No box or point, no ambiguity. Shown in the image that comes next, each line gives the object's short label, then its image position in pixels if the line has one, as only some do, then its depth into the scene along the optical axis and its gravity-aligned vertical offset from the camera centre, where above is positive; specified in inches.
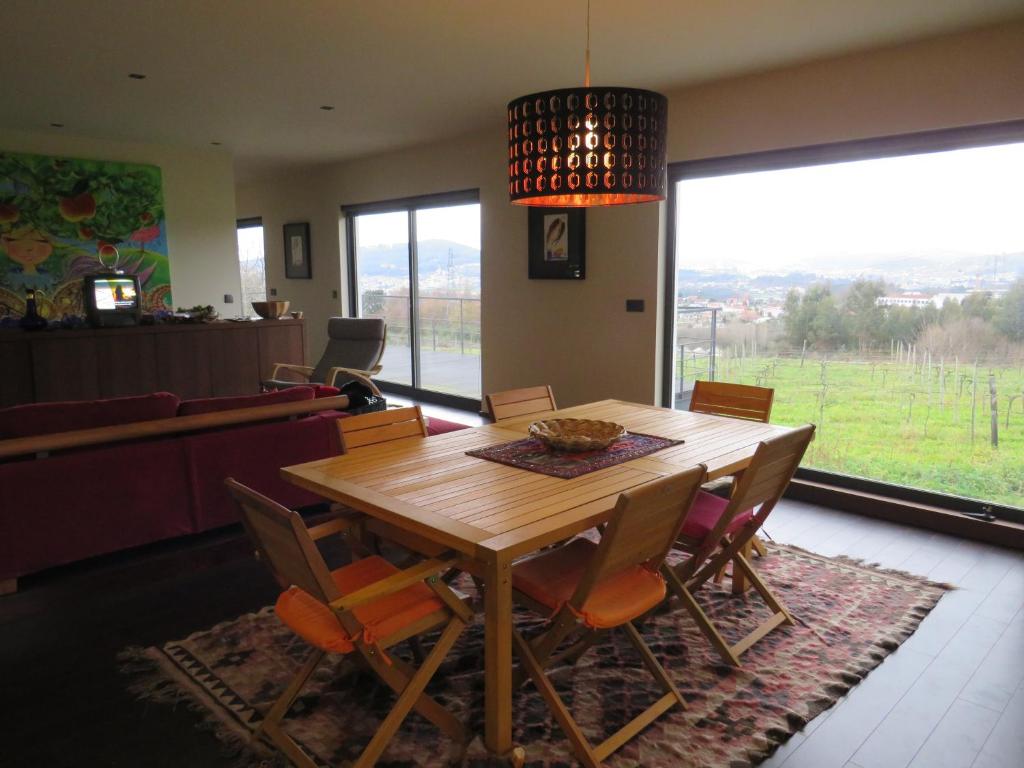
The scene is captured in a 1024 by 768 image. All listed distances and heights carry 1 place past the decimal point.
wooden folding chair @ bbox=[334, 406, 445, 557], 94.1 -22.6
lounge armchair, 247.0 -21.4
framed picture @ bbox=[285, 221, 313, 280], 343.0 +19.7
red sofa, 112.0 -31.3
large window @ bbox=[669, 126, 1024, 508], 150.9 -2.3
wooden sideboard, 192.9 -19.6
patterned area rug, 82.2 -51.4
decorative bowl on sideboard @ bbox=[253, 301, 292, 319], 243.0 -5.4
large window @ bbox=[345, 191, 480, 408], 277.7 +2.1
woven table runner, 99.1 -24.2
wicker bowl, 104.9 -21.8
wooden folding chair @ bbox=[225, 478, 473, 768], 70.2 -35.1
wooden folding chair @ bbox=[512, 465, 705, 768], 75.9 -35.1
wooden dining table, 76.2 -24.9
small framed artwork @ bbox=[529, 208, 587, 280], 220.8 +15.1
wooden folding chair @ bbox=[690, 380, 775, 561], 136.6 -21.9
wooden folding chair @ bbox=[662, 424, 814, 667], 94.6 -34.5
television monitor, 206.1 -1.6
